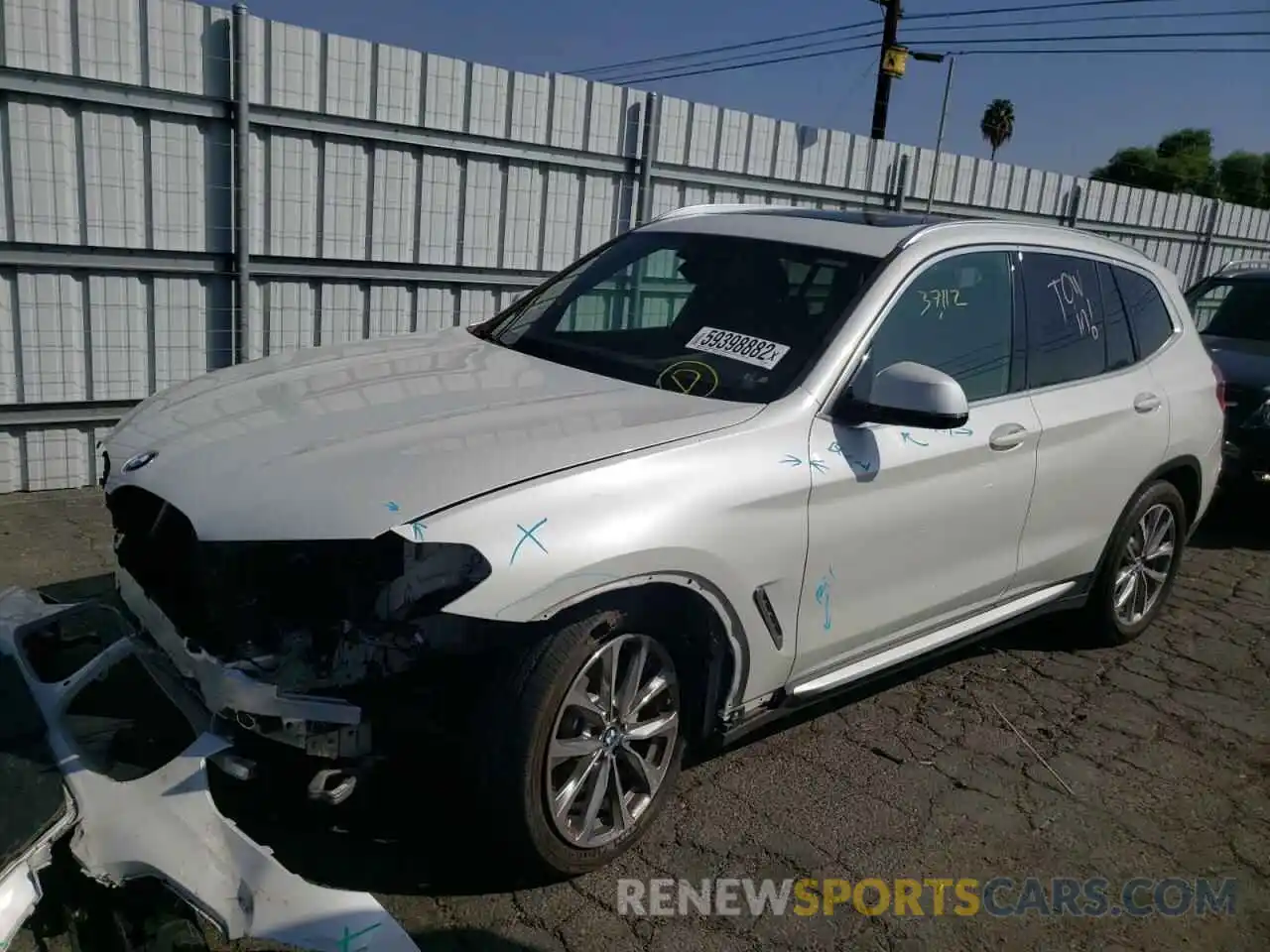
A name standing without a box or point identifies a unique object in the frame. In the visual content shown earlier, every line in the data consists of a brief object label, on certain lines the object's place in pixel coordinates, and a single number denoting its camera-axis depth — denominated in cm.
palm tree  5925
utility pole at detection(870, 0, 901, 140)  2480
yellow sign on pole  2306
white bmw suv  251
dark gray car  718
